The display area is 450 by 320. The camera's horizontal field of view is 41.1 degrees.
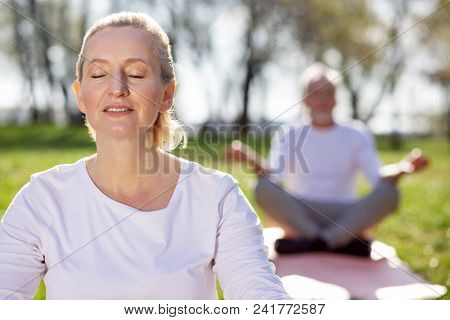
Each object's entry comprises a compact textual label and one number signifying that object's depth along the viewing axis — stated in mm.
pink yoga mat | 3467
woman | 1841
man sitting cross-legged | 4379
